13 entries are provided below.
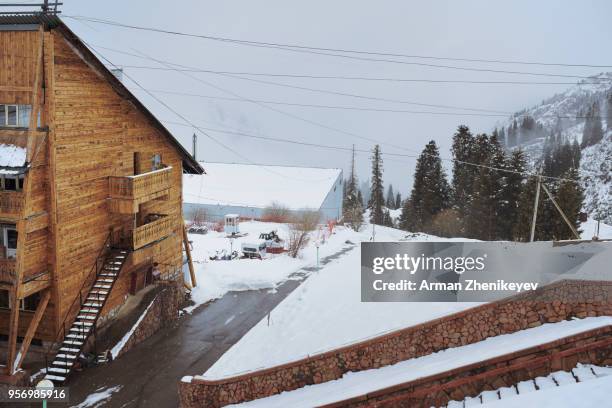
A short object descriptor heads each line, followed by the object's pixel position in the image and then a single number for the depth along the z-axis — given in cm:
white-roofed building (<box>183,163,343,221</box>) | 5825
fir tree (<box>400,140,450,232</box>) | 5356
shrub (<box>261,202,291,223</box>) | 5538
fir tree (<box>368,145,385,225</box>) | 6706
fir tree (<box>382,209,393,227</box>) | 7369
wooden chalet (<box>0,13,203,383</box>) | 1711
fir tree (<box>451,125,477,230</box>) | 5050
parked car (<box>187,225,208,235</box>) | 5278
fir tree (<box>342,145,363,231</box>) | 5910
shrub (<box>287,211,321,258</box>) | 3735
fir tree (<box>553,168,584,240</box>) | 3538
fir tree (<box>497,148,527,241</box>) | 4134
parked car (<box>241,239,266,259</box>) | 3891
